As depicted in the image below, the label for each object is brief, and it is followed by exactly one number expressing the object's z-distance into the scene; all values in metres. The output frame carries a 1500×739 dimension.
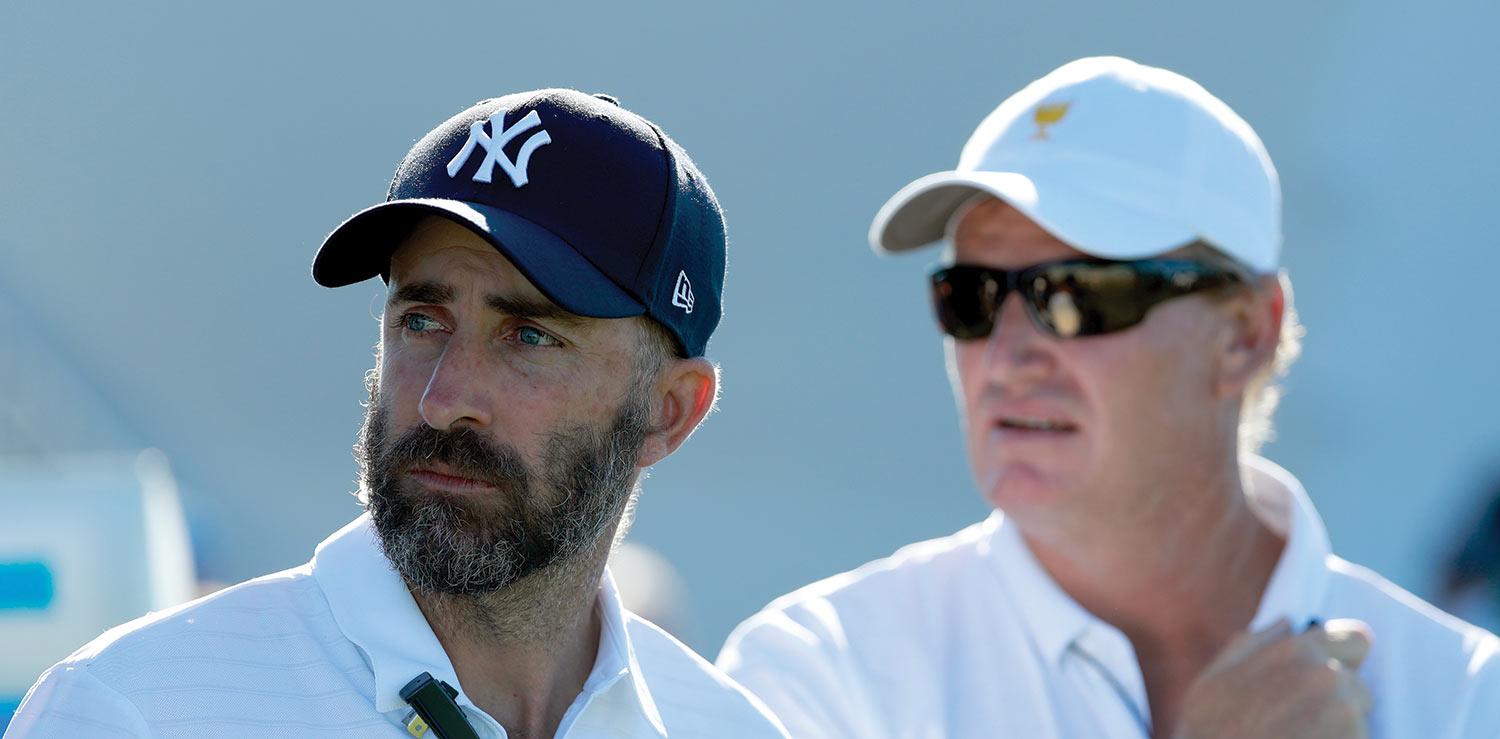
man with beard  9.11
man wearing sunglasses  9.41
